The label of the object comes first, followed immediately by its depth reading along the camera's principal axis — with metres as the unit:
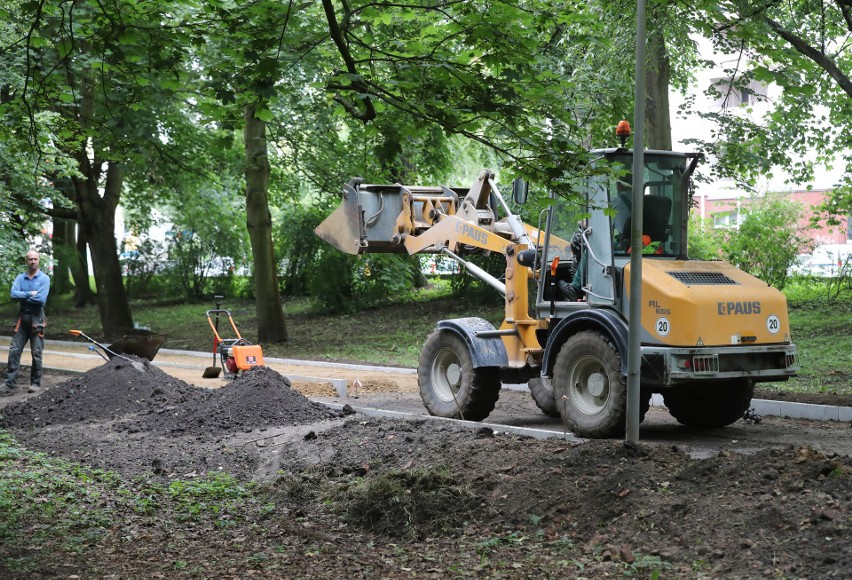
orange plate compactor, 14.38
